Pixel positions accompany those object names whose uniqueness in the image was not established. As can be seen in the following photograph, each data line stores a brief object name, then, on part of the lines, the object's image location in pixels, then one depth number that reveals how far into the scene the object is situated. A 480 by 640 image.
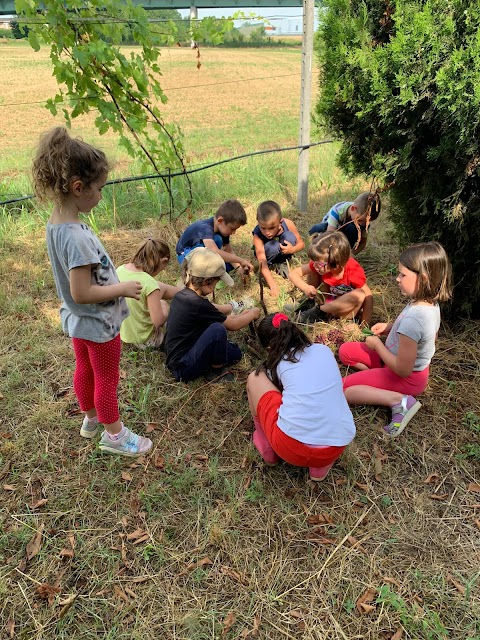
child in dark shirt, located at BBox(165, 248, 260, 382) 2.90
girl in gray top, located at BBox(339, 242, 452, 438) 2.55
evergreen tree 2.64
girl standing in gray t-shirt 1.90
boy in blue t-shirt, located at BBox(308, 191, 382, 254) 3.81
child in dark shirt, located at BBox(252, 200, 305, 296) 4.18
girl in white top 2.19
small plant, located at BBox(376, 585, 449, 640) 1.84
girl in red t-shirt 3.34
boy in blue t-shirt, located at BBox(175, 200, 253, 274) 4.04
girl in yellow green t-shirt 3.23
